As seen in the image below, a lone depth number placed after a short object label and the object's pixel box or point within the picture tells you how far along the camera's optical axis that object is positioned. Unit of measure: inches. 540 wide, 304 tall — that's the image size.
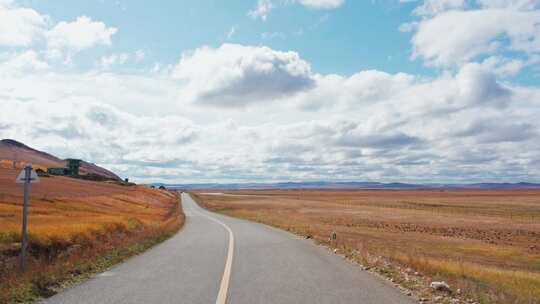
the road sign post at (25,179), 453.4
